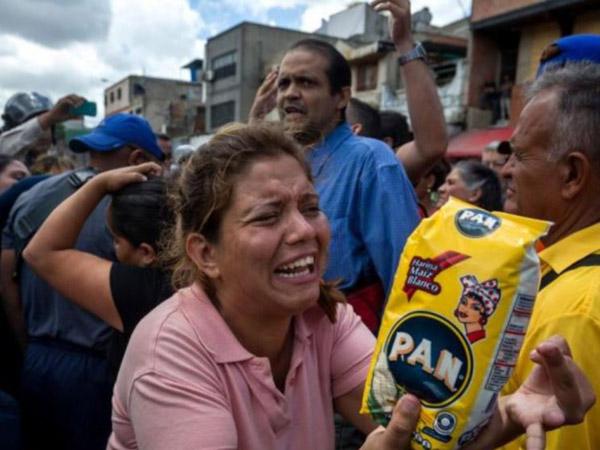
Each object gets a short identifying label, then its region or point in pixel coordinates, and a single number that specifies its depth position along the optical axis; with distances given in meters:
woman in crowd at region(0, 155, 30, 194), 3.17
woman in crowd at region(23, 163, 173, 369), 1.61
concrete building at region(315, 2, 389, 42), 29.92
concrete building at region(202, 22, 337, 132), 30.92
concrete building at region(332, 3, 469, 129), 17.56
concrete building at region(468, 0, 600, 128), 14.88
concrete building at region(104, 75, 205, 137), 39.09
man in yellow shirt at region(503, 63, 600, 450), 1.09
